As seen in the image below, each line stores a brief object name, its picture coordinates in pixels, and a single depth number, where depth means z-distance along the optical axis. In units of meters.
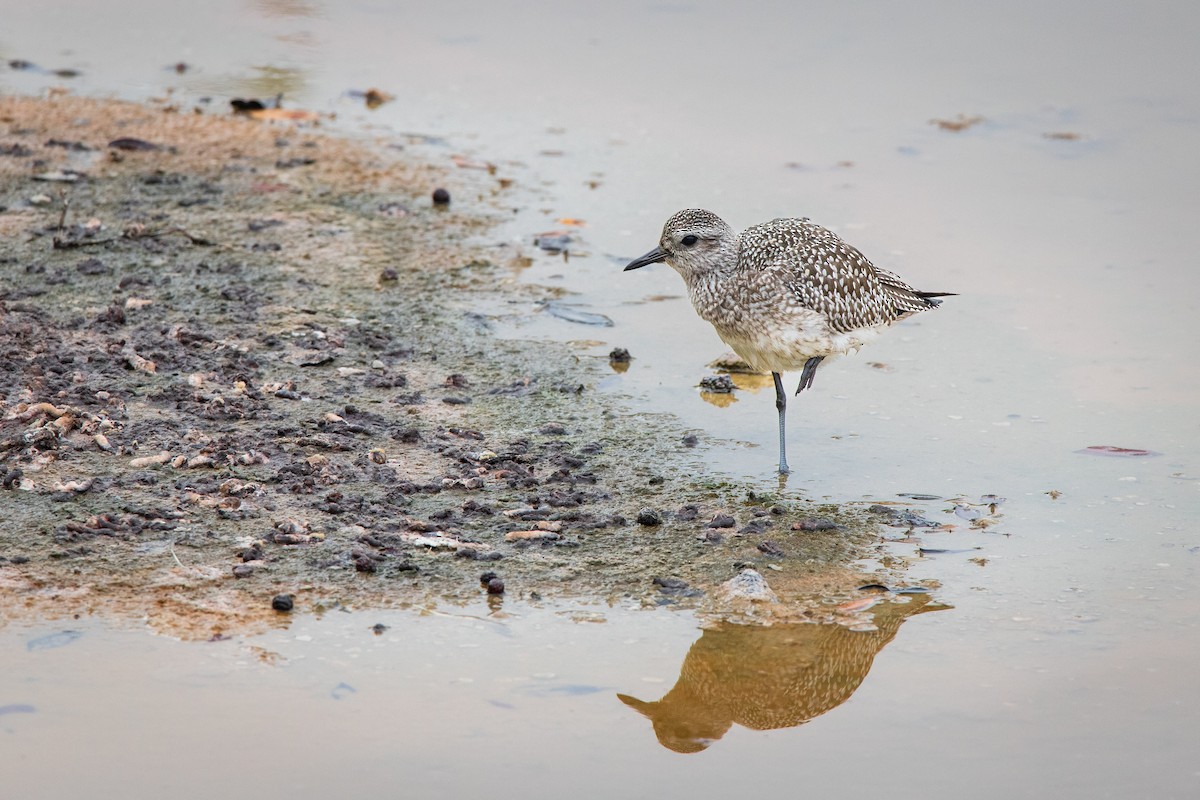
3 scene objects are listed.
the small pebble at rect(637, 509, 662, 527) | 11.91
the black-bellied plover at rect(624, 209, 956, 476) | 13.62
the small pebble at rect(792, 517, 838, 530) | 12.09
